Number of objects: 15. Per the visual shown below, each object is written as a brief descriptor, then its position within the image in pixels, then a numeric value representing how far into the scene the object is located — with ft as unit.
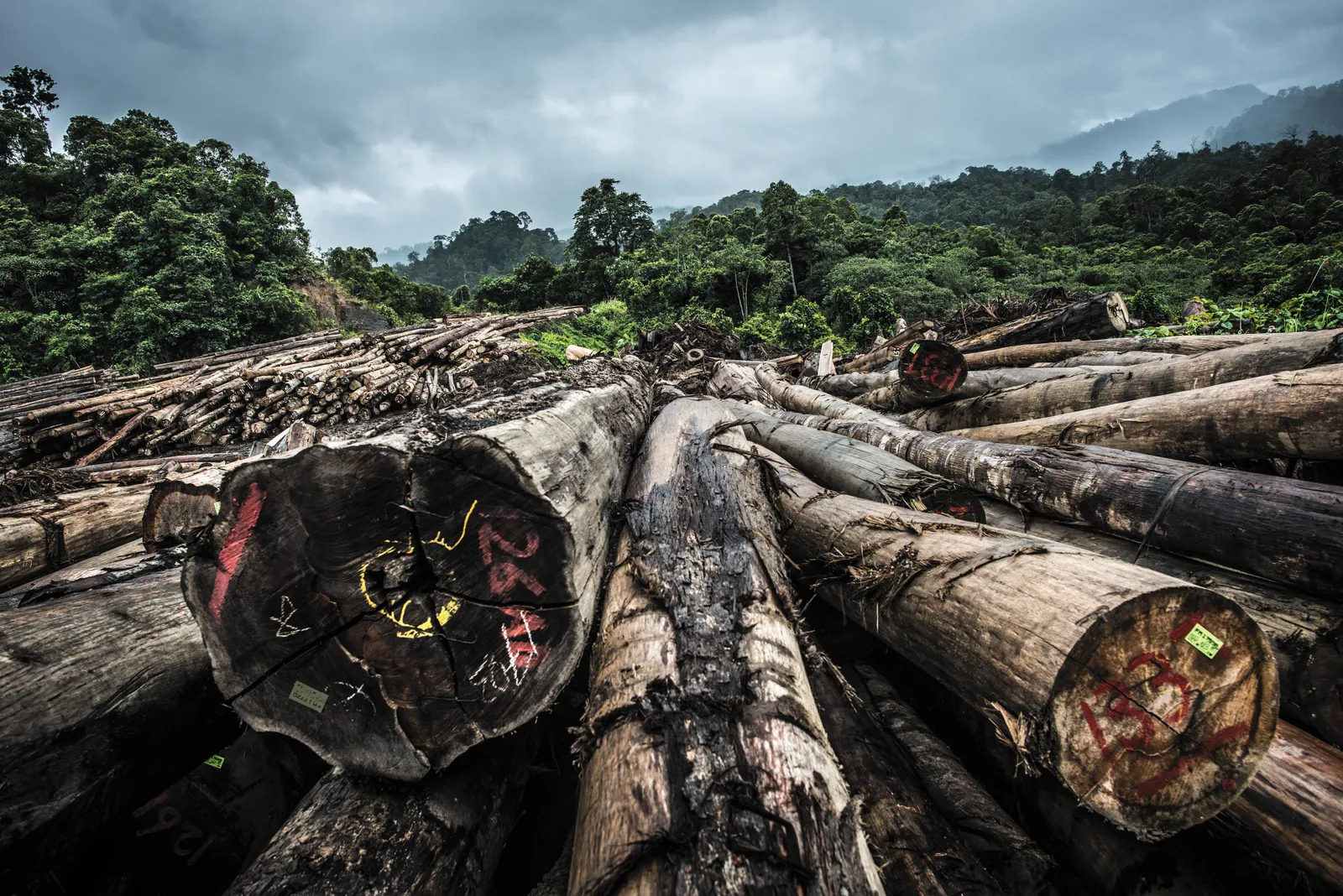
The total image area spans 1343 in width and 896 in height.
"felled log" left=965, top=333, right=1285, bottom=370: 15.64
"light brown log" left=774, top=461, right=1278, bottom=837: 4.37
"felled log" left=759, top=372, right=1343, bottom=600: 6.62
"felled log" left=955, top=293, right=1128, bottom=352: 23.16
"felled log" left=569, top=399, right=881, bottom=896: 3.61
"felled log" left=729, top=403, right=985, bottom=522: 9.47
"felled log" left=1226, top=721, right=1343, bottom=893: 4.47
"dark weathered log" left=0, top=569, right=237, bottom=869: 5.06
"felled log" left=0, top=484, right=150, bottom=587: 10.70
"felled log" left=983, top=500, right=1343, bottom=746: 5.76
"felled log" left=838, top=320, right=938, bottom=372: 28.99
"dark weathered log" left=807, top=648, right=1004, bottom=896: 4.72
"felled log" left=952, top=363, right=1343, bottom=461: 8.46
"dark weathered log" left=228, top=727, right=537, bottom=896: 4.58
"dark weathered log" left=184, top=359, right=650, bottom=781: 4.96
